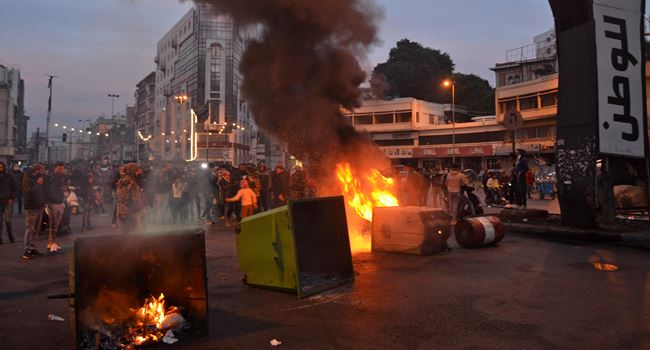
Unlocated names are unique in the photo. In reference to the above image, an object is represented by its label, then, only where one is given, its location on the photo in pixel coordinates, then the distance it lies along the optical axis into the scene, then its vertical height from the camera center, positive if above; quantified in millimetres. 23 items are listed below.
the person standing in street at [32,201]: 7897 -152
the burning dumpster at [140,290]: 3770 -868
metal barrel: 8641 -784
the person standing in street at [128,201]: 8852 -177
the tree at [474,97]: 60578 +12360
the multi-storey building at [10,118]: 49062 +8784
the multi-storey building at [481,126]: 39125 +6302
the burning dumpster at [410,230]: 7992 -697
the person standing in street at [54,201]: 8344 -163
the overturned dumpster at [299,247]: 5527 -714
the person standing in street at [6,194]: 9586 -34
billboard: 9703 +2395
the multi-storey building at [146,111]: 79812 +16653
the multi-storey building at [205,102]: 61562 +12785
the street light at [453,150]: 41962 +3679
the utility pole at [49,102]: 38834 +7595
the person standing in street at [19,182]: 15719 +348
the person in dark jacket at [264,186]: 14320 +157
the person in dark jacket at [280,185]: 13924 +183
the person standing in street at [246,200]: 11023 -207
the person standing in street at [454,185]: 12219 +135
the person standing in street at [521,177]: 13828 +391
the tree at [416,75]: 62406 +15485
